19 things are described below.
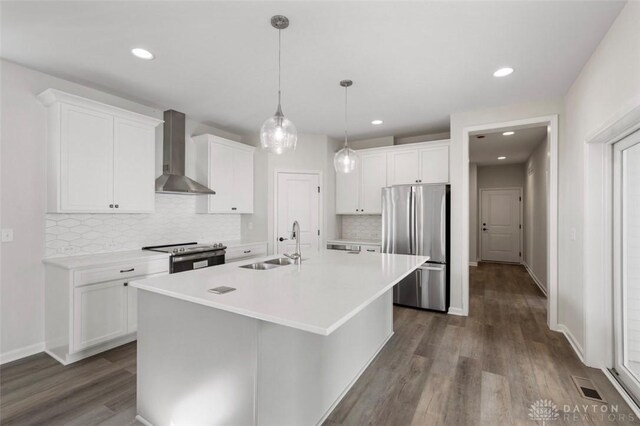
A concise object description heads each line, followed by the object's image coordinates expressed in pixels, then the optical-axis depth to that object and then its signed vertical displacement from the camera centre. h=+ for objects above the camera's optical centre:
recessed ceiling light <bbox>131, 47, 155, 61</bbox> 2.41 +1.29
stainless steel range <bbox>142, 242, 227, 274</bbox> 3.35 -0.49
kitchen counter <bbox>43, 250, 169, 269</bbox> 2.65 -0.43
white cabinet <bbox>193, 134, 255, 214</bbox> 4.22 +0.59
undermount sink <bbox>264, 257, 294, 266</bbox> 2.70 -0.43
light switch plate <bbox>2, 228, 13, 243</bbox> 2.60 -0.19
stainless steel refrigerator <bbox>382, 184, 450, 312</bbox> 3.99 -0.31
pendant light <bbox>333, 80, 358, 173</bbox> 2.92 +0.52
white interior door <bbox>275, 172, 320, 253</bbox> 4.84 +0.10
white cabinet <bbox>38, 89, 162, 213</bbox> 2.76 +0.56
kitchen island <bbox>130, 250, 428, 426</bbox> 1.45 -0.71
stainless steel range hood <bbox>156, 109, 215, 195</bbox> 3.73 +0.72
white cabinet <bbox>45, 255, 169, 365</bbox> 2.60 -0.86
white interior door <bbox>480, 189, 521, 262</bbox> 7.74 -0.27
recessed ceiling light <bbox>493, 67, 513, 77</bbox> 2.70 +1.28
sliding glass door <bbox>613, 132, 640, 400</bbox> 2.21 -0.36
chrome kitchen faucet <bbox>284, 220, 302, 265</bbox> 2.55 -0.30
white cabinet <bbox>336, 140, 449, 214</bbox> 4.32 +0.63
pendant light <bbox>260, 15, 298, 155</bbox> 2.11 +0.57
